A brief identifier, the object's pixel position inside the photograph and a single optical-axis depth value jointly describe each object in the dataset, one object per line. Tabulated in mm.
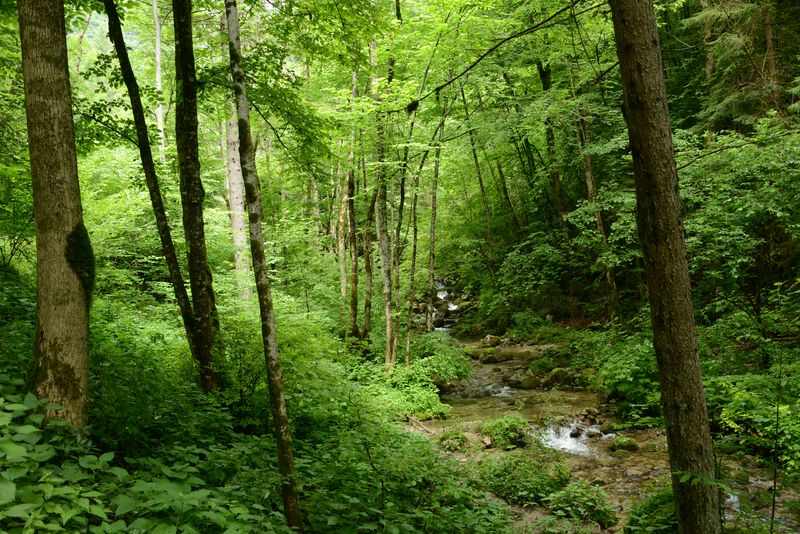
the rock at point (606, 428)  9336
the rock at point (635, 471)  7445
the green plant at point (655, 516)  4758
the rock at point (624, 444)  8469
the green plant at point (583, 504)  6008
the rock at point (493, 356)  15735
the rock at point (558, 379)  12469
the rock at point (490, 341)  17719
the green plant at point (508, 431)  8750
